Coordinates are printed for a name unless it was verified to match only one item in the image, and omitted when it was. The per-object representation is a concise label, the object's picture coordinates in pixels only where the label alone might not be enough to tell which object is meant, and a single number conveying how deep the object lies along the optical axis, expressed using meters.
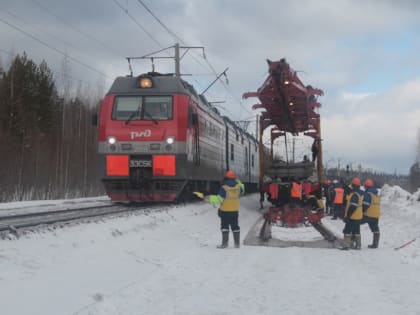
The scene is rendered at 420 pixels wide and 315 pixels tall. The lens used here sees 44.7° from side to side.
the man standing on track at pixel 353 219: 10.76
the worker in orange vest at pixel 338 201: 18.52
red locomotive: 14.93
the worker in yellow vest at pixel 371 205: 11.16
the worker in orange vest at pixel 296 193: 16.30
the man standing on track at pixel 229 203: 10.41
